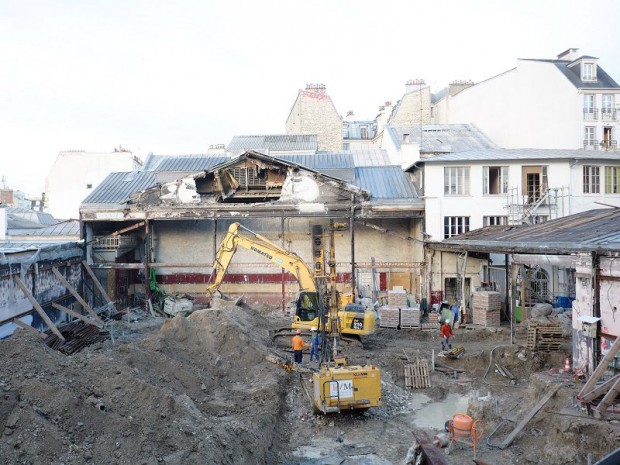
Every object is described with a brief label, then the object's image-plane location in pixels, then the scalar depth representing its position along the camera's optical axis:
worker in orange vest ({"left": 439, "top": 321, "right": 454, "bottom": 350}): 18.30
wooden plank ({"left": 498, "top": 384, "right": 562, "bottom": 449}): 11.23
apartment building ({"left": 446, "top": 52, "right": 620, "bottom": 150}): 35.28
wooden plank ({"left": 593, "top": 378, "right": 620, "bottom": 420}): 10.02
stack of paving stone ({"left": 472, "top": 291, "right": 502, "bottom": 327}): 22.92
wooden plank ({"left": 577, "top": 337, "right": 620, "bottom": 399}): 10.61
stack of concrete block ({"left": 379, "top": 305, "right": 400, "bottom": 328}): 23.89
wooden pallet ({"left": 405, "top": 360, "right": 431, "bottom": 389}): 15.77
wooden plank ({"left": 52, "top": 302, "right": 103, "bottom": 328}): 20.70
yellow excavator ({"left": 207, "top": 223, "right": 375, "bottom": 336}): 18.30
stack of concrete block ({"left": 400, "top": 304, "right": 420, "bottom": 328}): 23.80
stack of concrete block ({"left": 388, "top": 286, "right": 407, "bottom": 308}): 24.44
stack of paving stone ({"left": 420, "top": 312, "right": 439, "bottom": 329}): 23.86
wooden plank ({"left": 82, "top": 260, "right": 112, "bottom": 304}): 24.87
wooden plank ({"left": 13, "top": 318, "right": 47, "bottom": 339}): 17.53
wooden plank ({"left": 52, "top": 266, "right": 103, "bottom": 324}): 21.33
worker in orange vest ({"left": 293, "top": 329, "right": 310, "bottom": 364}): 16.55
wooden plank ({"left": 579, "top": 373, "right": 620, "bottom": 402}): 10.56
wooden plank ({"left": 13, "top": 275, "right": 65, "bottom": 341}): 17.95
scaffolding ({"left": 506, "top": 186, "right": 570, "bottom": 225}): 25.92
